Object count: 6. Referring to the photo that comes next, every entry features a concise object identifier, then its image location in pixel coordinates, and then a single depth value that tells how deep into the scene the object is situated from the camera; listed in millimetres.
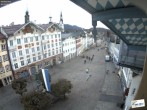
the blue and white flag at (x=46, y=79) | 13885
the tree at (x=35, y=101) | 12312
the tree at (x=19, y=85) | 16047
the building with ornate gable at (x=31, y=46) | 22683
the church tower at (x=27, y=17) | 27240
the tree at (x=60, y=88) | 14680
